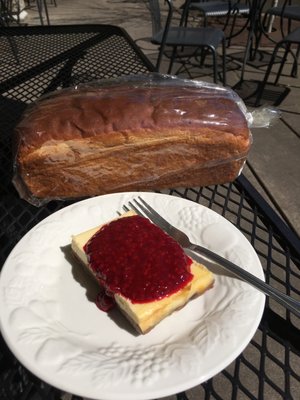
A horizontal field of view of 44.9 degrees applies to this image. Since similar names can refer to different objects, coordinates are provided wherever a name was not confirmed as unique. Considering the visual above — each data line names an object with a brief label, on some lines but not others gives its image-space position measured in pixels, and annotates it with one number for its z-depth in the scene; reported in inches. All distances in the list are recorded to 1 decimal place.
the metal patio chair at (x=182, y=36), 39.1
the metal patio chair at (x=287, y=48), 40.9
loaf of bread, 13.9
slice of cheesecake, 8.8
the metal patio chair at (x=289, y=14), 42.2
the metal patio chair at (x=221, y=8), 50.6
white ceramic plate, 7.4
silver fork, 8.9
